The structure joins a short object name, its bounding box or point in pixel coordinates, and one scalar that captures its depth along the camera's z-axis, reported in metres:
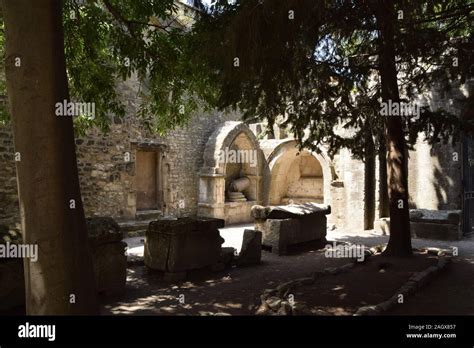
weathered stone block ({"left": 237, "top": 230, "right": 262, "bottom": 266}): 7.68
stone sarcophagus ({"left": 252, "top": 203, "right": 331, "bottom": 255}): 8.86
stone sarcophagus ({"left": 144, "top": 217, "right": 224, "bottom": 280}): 6.55
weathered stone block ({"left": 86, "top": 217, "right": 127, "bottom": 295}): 5.37
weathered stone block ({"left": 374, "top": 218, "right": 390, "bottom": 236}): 11.54
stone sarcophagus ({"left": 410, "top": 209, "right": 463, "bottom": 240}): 10.09
